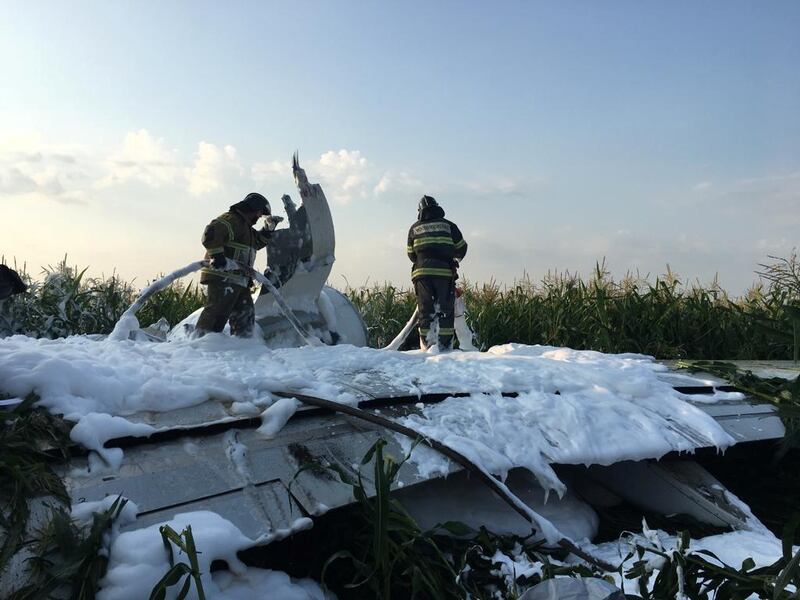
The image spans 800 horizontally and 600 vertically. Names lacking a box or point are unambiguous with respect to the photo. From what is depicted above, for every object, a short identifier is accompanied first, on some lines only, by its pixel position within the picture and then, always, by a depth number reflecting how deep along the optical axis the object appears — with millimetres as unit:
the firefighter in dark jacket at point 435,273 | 6527
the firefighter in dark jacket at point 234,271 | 5234
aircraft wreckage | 2111
